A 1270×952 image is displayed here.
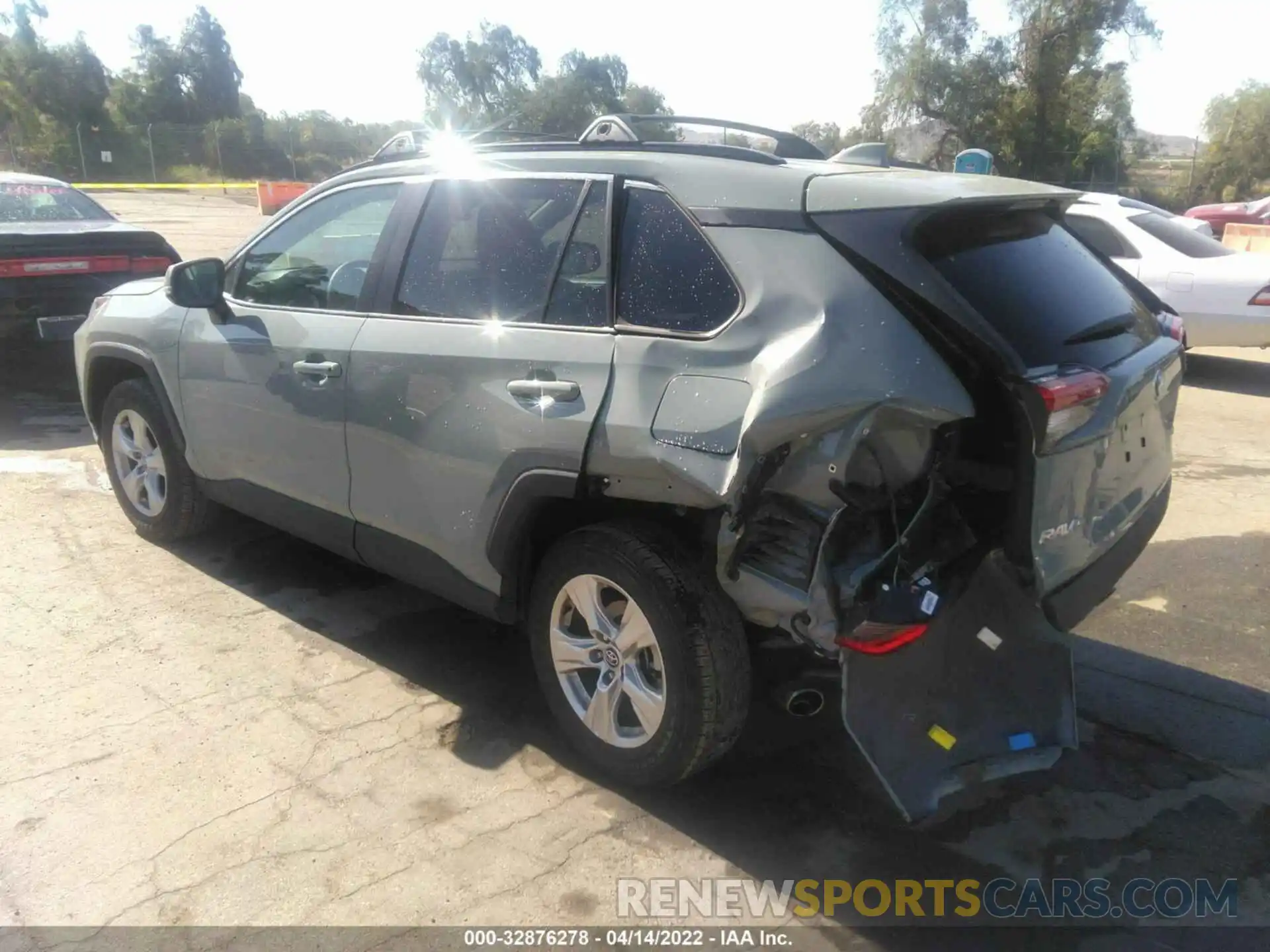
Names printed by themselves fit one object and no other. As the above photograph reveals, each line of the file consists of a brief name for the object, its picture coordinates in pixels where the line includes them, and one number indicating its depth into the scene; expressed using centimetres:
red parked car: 2073
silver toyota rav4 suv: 262
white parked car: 863
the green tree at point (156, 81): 6025
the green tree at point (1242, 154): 3550
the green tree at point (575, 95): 4950
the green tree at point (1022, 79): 3706
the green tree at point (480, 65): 6669
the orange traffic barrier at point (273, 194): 3137
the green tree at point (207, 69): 6681
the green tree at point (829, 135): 3944
